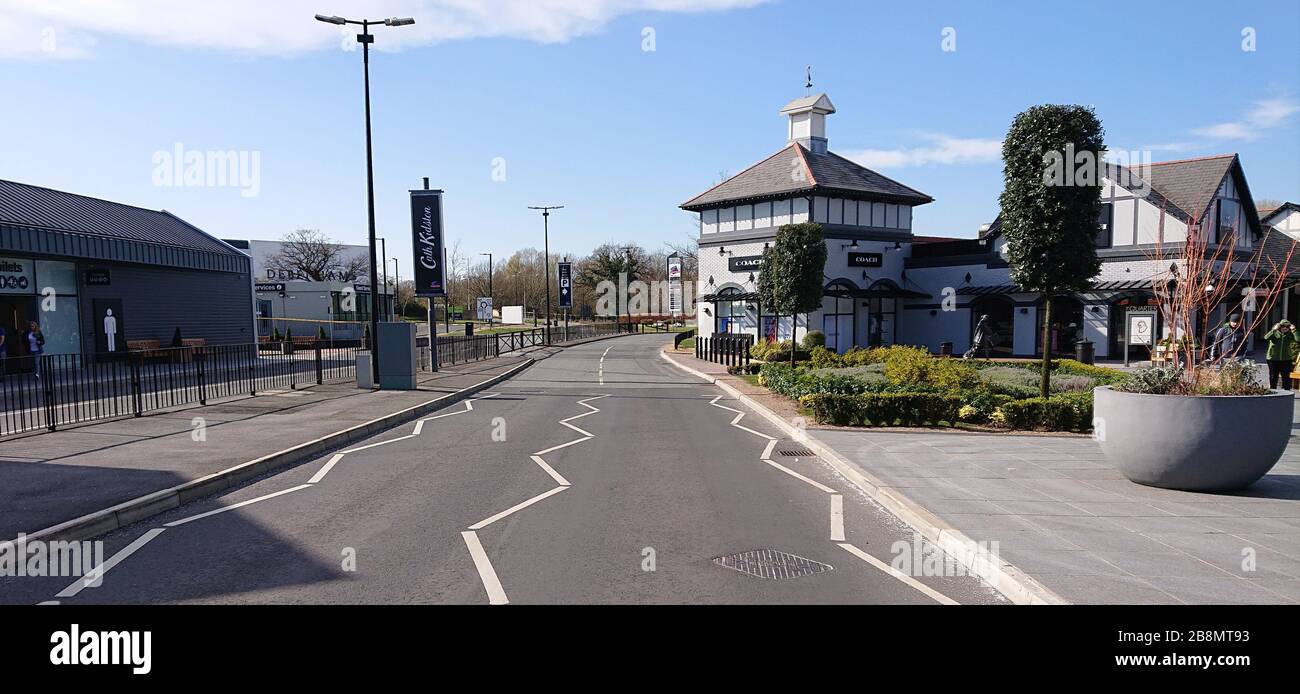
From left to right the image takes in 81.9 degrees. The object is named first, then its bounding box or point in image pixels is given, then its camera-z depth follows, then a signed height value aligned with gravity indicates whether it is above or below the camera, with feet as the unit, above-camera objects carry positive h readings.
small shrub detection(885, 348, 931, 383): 52.80 -4.87
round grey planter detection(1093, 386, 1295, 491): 25.12 -4.80
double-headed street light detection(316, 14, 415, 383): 63.46 +9.20
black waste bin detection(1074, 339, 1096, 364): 90.68 -6.39
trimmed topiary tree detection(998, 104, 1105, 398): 44.37 +6.17
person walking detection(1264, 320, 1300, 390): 58.13 -4.06
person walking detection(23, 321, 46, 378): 72.54 -2.99
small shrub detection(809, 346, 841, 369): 75.93 -5.98
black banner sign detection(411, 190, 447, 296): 78.38 +6.67
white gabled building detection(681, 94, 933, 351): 120.78 +12.04
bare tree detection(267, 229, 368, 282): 251.39 +15.49
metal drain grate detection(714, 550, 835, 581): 19.56 -7.09
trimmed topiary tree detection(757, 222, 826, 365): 83.97 +3.76
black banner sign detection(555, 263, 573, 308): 164.25 +5.00
